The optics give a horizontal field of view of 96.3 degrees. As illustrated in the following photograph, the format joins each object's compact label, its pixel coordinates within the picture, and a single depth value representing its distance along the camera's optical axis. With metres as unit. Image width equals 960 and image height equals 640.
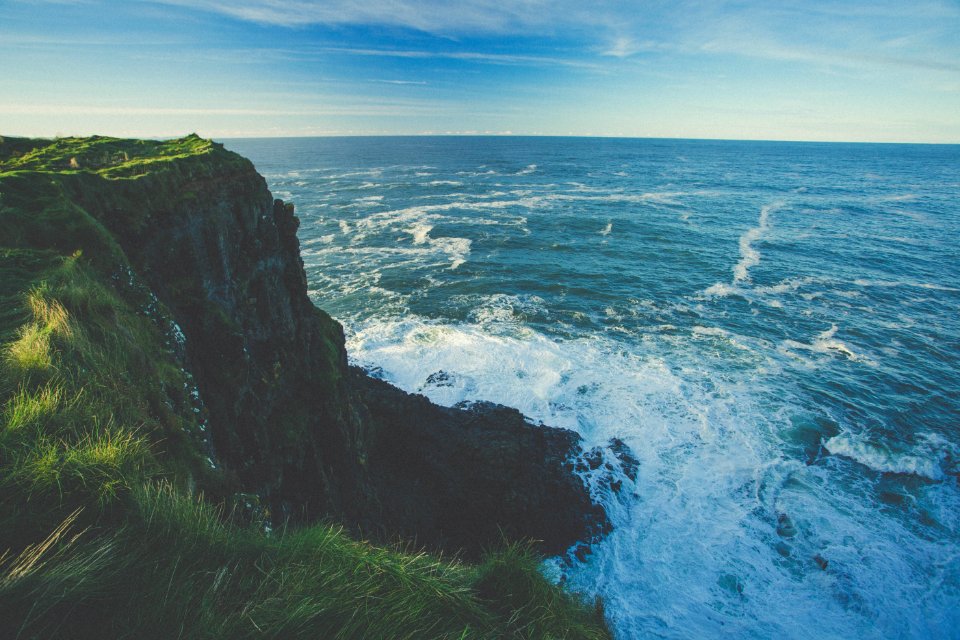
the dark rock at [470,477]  17.41
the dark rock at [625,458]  20.61
